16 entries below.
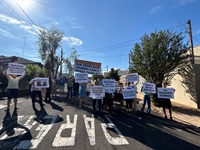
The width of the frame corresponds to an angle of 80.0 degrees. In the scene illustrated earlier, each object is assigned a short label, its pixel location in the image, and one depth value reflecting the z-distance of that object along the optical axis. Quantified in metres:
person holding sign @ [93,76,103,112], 5.50
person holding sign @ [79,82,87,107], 6.25
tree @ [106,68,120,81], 19.30
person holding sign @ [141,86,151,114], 5.93
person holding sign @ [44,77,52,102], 7.69
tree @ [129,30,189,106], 7.84
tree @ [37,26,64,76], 22.32
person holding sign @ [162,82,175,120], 5.48
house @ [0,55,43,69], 10.69
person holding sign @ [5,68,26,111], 5.35
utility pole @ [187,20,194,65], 8.24
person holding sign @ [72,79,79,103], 7.29
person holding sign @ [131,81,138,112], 6.30
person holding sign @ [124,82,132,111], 6.20
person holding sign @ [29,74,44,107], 6.13
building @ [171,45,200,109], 7.77
